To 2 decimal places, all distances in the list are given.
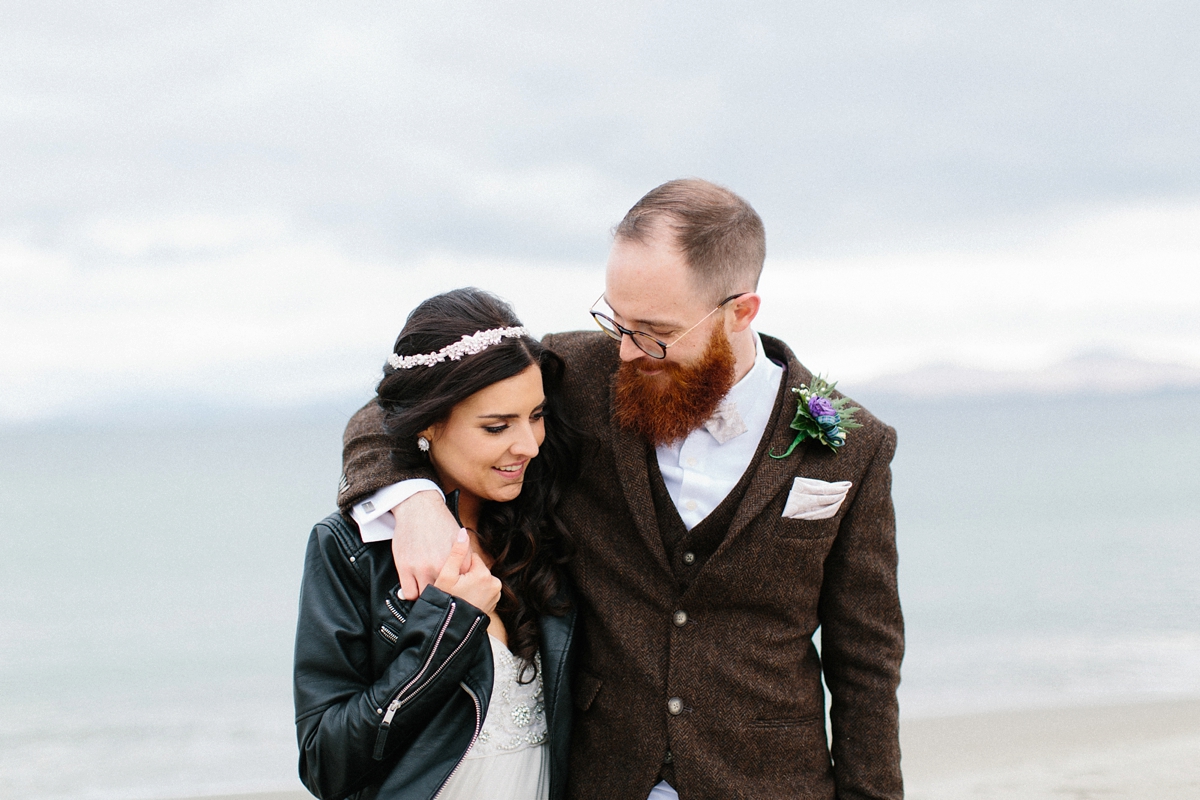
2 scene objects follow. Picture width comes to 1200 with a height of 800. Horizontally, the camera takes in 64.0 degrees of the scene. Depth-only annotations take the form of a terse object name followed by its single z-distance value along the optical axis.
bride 2.20
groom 2.44
